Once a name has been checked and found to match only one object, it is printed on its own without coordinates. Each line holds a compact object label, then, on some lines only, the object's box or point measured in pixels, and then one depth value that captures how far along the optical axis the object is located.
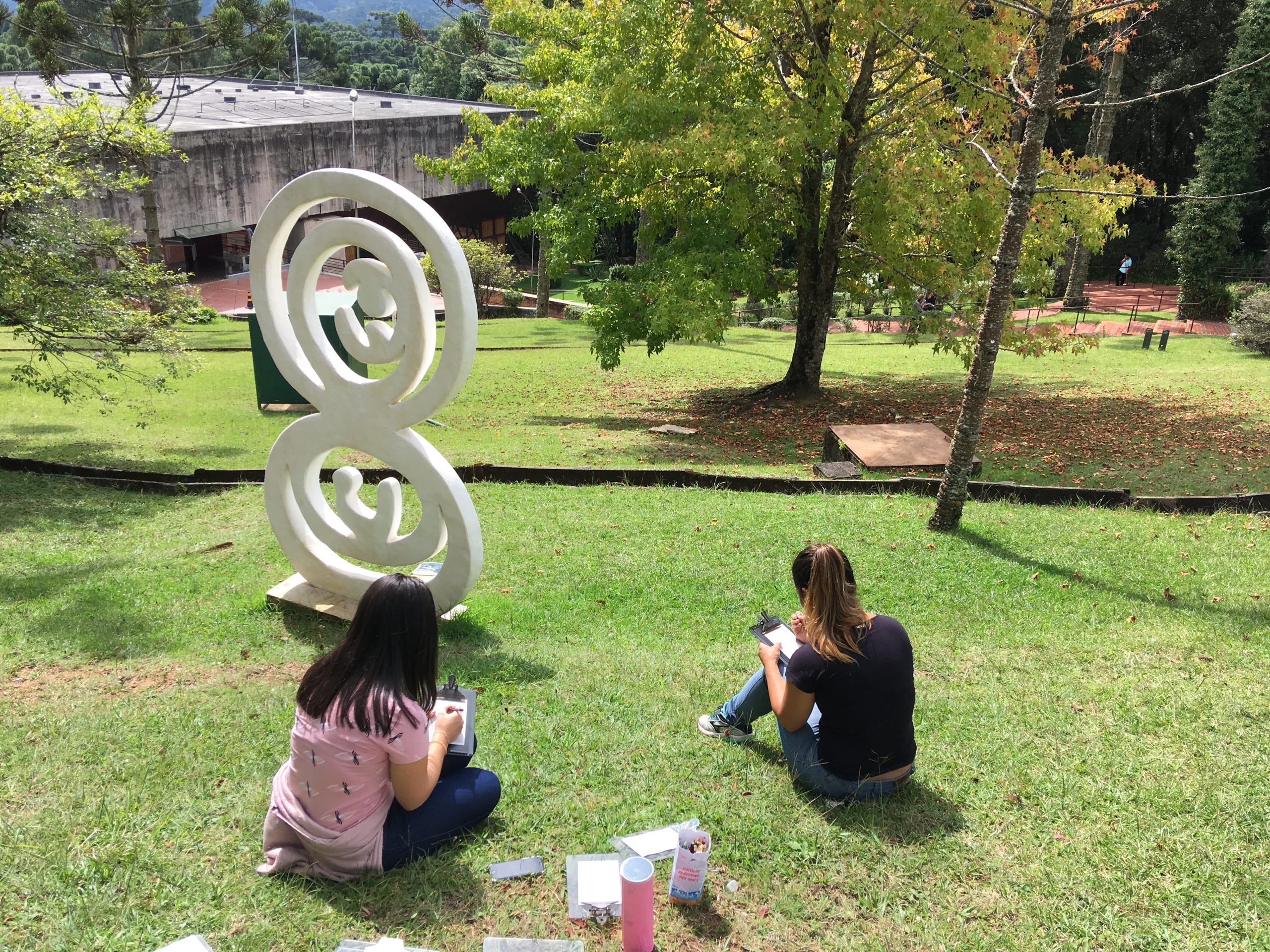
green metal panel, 14.72
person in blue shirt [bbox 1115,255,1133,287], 32.44
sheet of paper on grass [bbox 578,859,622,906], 3.54
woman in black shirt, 3.95
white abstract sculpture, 5.48
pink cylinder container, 3.25
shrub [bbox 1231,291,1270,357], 18.59
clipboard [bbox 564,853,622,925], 3.48
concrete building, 29.59
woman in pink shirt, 3.48
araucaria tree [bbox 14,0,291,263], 19.47
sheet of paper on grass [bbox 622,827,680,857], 3.82
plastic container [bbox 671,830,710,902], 3.48
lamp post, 34.12
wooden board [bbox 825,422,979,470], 11.01
